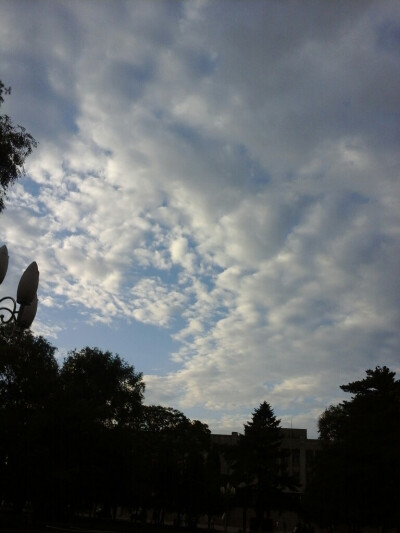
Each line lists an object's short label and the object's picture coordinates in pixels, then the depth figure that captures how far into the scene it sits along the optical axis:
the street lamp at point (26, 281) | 10.66
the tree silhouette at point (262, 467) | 64.06
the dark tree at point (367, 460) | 36.25
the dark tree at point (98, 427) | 44.10
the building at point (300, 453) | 105.88
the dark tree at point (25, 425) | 41.22
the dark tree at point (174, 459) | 60.47
